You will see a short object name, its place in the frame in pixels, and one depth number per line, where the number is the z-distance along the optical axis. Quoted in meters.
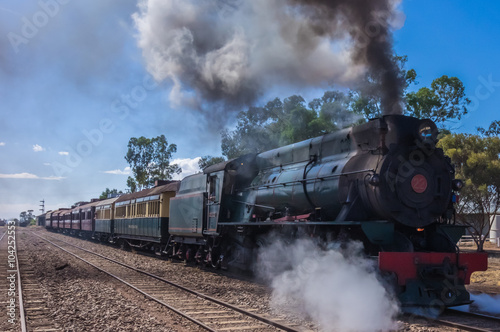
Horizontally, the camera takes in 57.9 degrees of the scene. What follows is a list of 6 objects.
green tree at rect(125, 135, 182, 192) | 55.00
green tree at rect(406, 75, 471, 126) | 29.39
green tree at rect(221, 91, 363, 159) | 30.64
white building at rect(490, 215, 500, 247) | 33.67
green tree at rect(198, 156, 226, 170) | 47.04
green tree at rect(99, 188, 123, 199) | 108.93
